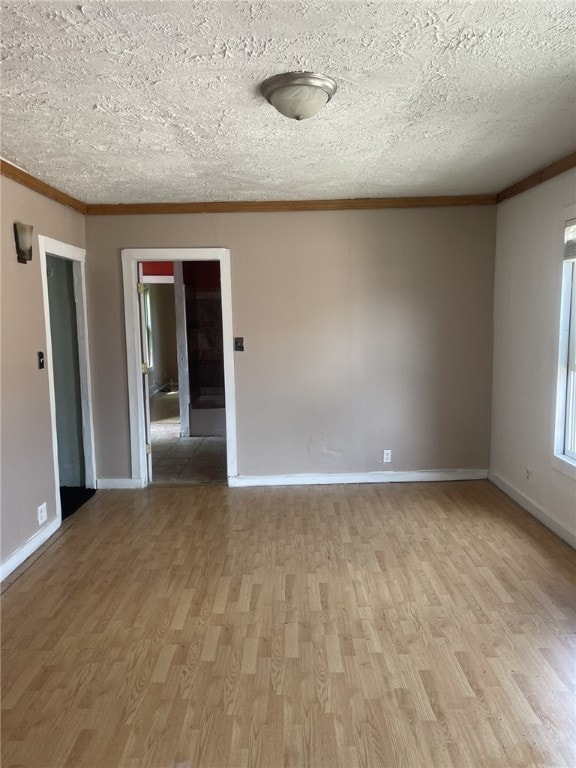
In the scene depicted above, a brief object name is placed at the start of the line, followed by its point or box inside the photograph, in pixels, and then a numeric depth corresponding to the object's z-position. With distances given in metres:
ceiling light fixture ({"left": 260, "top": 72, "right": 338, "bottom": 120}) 2.02
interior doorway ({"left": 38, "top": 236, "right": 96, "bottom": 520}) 4.36
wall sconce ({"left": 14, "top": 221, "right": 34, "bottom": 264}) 3.17
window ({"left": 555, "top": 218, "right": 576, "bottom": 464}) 3.33
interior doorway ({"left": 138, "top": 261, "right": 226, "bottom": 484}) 5.61
